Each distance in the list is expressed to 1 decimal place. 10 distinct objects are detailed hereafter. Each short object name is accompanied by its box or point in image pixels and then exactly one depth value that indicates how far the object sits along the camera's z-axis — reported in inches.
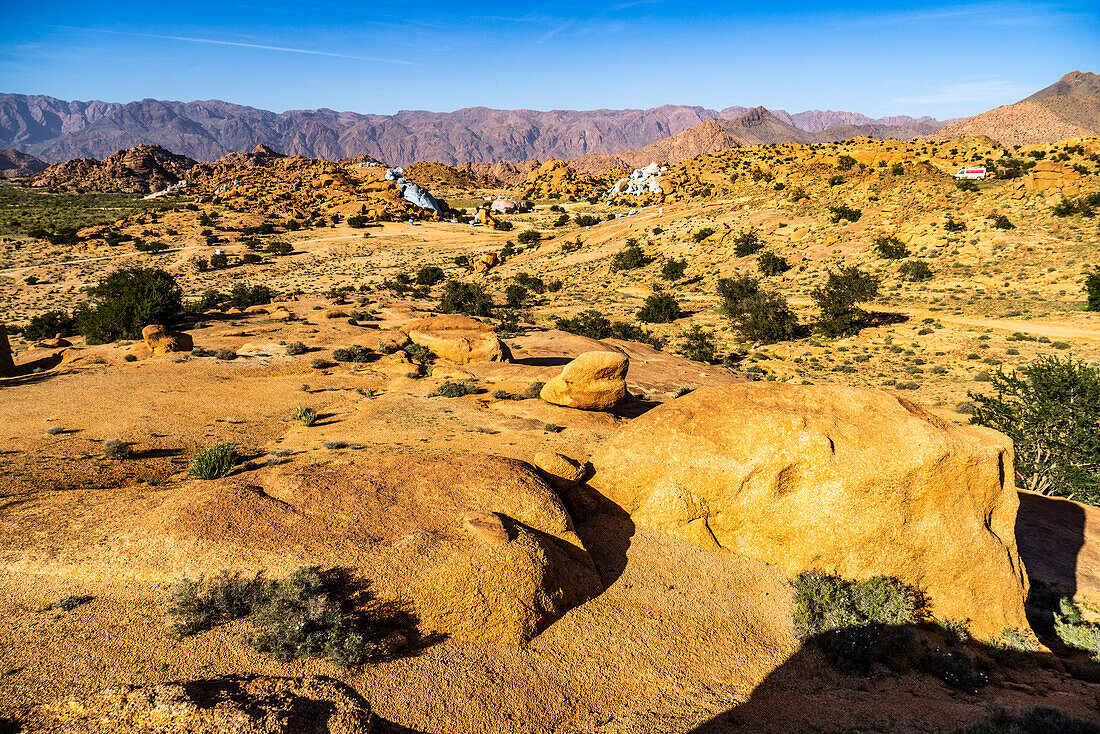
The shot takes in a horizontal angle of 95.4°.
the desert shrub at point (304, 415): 670.5
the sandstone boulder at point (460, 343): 976.3
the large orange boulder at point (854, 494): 392.2
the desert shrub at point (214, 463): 496.7
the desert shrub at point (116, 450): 527.5
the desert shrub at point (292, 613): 272.5
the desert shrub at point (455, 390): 792.3
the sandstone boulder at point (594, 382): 719.1
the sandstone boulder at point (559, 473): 479.2
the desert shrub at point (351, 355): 959.6
